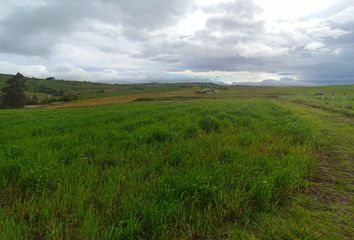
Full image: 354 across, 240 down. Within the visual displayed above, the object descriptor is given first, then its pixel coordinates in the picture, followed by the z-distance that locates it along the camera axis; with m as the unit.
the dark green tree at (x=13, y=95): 67.19
